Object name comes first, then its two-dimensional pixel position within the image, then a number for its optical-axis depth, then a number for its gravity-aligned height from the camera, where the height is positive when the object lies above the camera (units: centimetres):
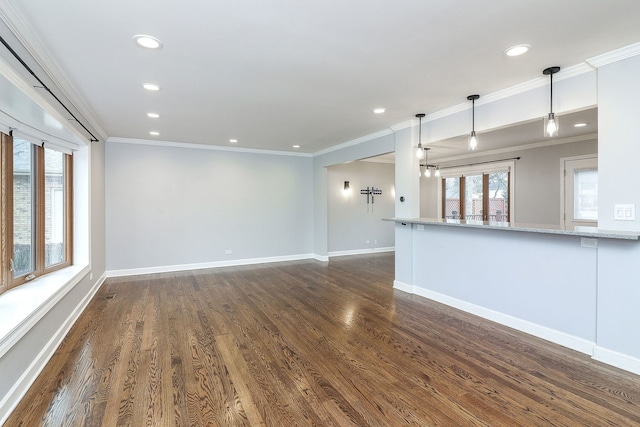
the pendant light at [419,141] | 436 +101
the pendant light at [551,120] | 279 +81
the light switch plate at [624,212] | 252 +0
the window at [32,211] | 287 +0
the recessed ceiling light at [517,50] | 245 +128
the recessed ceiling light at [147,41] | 227 +125
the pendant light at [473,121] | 347 +109
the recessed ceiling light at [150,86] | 317 +127
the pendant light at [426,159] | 660 +129
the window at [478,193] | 688 +44
